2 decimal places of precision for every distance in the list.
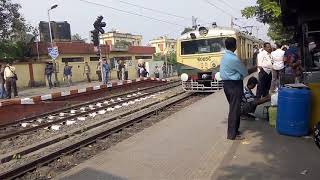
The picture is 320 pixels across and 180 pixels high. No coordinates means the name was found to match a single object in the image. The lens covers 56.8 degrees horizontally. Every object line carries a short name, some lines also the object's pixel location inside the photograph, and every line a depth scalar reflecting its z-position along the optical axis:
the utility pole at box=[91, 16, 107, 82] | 15.09
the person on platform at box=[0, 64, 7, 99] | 13.97
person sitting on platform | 6.17
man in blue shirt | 4.97
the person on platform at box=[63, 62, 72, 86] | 20.36
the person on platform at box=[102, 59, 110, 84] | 18.06
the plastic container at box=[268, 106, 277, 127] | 5.65
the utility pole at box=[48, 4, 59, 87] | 20.60
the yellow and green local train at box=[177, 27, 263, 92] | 11.26
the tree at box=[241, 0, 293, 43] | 8.60
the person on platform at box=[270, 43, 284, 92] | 8.13
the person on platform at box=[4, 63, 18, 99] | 13.91
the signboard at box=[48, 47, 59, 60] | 18.77
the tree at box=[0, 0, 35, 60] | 22.67
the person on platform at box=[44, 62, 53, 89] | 18.93
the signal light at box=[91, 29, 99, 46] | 15.52
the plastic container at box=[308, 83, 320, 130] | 4.92
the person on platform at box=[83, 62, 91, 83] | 22.64
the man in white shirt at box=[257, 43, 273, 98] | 7.53
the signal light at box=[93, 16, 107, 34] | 15.07
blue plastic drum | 4.89
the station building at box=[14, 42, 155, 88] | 20.69
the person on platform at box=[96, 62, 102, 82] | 24.58
